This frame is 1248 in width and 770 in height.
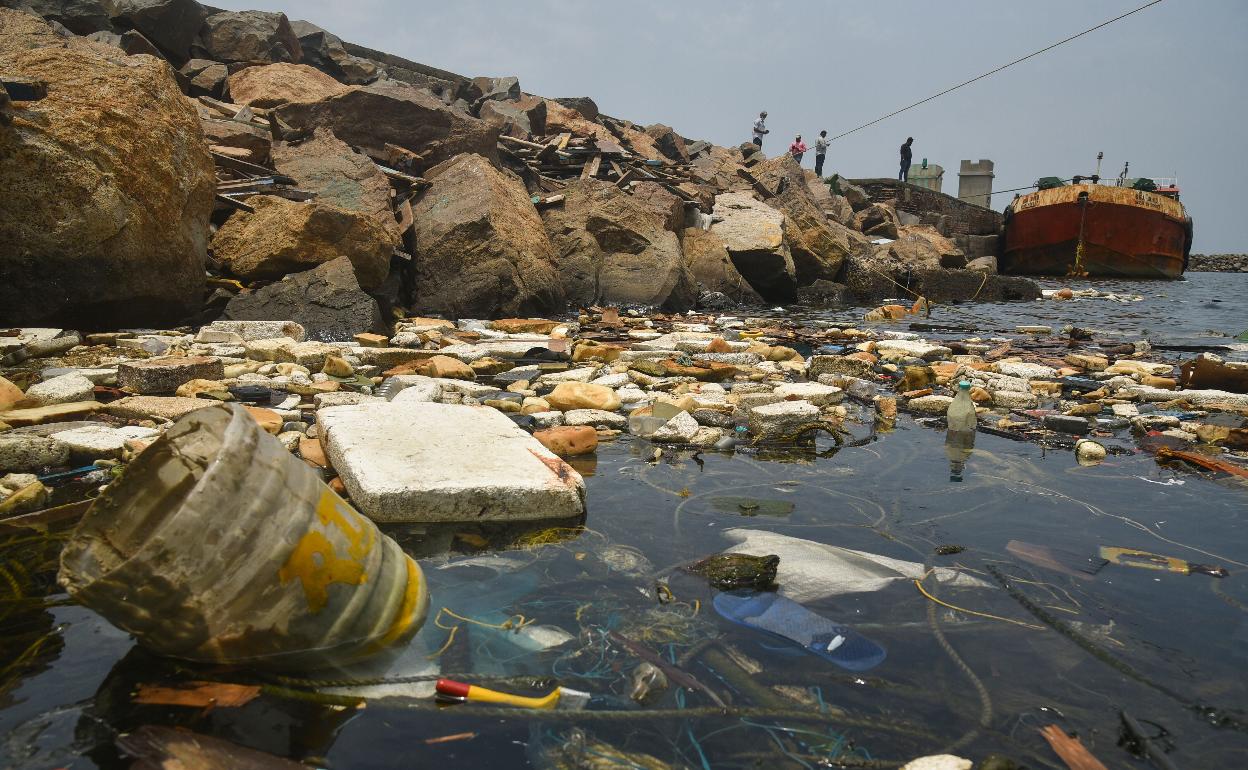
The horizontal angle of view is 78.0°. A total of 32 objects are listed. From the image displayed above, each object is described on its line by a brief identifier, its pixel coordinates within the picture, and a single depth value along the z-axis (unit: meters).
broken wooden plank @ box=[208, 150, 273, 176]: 9.49
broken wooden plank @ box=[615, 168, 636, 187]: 15.85
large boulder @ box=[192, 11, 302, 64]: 15.96
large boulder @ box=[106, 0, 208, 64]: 14.59
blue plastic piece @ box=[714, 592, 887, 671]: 1.96
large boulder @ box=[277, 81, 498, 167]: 12.43
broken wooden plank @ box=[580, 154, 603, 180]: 16.00
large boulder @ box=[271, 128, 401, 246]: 9.86
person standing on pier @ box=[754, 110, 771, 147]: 26.78
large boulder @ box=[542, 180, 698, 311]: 12.09
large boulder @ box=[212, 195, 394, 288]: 7.95
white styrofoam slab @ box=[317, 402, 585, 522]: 2.68
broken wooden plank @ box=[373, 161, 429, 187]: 11.21
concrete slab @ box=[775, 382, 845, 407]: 4.98
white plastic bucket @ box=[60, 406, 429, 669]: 1.53
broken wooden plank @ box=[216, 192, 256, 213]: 8.30
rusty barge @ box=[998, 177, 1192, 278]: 24.75
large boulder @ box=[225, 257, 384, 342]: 7.50
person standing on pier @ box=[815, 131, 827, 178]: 26.70
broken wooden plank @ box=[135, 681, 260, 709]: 1.64
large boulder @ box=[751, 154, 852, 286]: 16.19
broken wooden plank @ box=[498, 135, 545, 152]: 16.00
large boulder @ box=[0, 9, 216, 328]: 5.84
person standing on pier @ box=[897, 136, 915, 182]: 31.33
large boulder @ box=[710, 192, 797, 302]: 14.41
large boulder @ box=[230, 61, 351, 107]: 13.32
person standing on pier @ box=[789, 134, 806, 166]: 26.09
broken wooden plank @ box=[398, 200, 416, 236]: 10.14
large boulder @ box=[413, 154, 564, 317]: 9.85
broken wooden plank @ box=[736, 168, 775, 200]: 19.26
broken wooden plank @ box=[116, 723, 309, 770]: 1.42
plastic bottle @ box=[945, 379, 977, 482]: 4.22
